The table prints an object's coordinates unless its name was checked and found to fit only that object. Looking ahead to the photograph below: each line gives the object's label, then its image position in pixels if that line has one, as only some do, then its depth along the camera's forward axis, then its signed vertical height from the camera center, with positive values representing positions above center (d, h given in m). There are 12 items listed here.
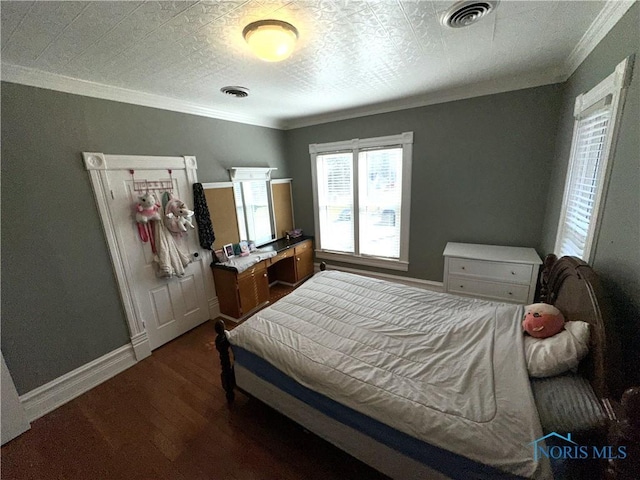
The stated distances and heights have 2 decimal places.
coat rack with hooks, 2.41 +0.13
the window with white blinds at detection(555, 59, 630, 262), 1.34 +0.06
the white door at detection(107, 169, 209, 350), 2.33 -0.80
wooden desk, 3.02 -1.17
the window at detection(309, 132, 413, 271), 3.32 -0.19
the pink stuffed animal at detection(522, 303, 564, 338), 1.31 -0.80
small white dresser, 2.45 -0.97
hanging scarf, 2.86 -0.27
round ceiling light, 1.38 +0.88
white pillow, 1.12 -0.84
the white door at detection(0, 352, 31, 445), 1.72 -1.46
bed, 1.02 -1.01
